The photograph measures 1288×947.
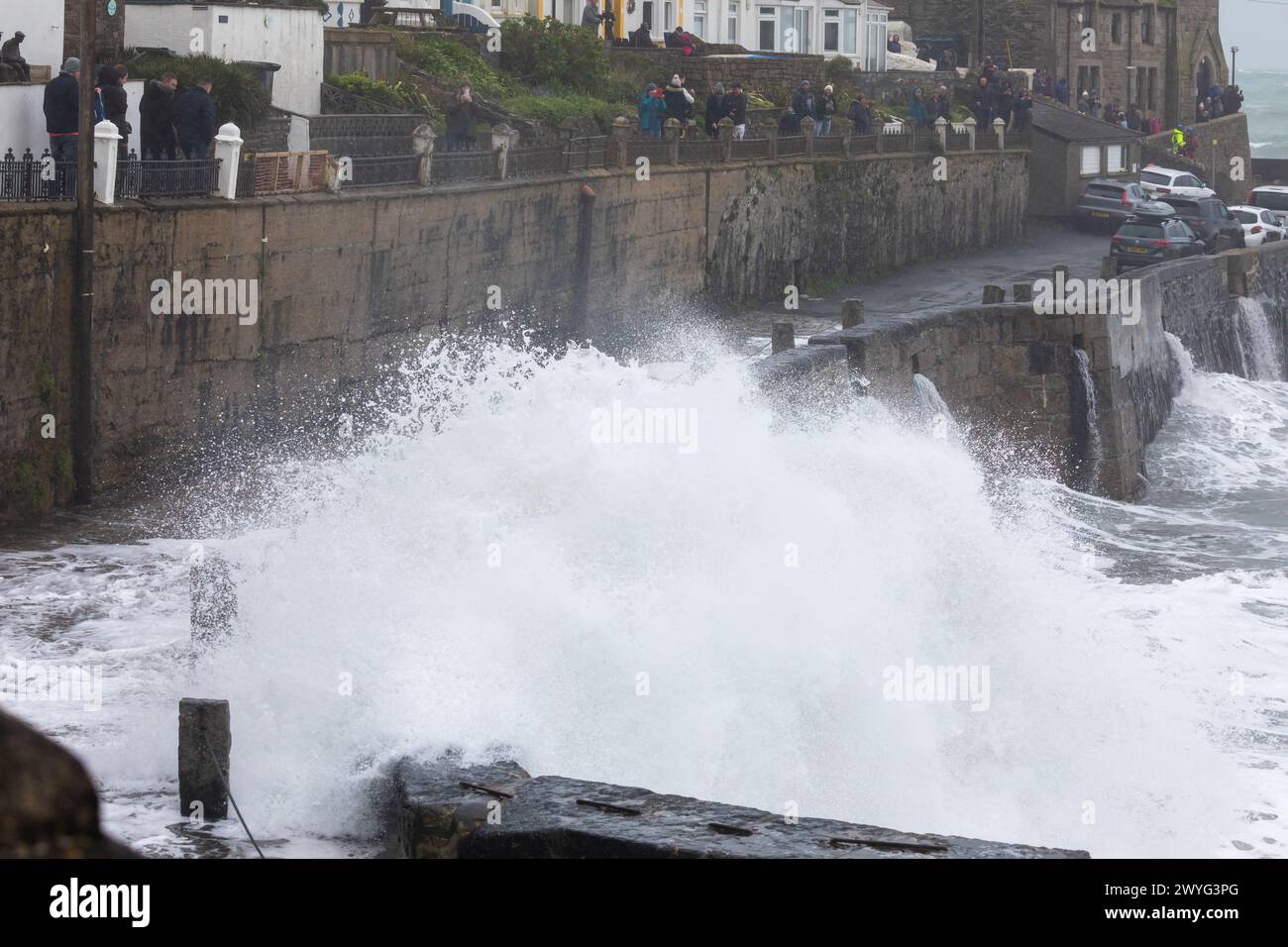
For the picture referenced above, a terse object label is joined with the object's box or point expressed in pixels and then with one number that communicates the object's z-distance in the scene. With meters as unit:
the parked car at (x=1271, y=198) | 53.53
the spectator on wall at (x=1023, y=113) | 48.69
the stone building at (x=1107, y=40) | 64.25
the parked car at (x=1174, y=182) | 51.47
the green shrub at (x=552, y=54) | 39.06
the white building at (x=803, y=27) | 53.66
